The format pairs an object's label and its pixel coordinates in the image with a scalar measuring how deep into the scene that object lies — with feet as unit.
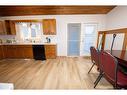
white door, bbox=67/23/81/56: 12.85
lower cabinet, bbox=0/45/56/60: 11.70
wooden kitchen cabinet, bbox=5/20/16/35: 12.19
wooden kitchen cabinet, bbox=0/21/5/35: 11.96
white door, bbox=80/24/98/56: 12.51
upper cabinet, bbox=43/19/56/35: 11.64
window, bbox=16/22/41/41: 12.89
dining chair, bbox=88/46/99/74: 5.86
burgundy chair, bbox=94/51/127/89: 3.76
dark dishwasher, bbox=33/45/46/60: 11.65
